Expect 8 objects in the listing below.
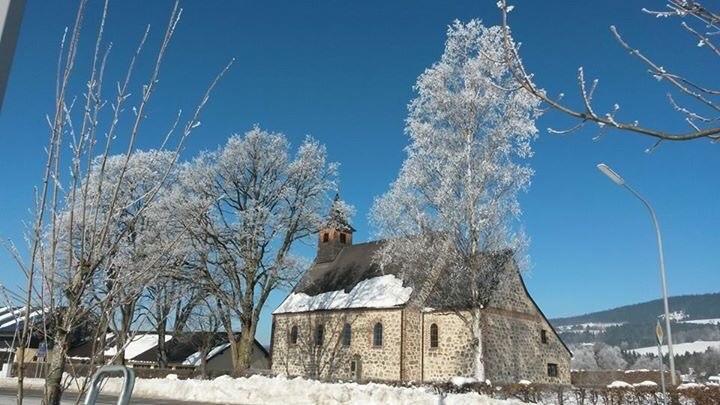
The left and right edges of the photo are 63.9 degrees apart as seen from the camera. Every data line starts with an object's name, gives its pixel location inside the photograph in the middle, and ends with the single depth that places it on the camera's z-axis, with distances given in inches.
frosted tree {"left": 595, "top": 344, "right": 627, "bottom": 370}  3897.9
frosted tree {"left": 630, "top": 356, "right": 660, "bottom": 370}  3972.0
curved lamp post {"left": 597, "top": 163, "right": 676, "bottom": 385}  592.1
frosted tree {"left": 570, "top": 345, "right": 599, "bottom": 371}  3688.5
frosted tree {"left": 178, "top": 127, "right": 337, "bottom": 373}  1106.7
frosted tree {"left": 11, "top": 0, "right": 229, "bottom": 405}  143.6
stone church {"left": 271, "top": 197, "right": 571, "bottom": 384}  1193.4
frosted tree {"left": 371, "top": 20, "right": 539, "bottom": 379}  841.5
